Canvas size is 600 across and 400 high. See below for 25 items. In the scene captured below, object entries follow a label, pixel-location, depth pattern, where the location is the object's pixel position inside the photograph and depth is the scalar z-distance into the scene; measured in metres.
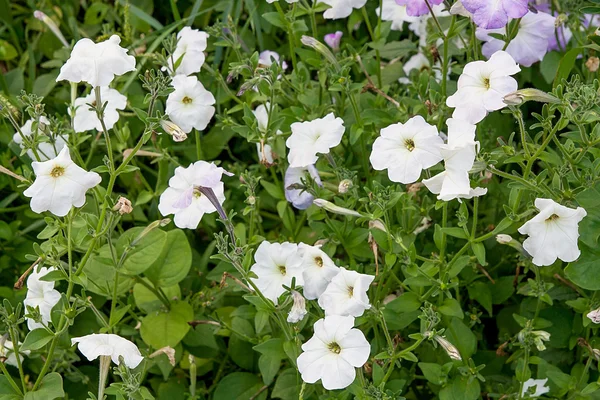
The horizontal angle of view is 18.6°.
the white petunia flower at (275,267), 1.44
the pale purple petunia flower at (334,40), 1.69
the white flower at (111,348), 1.37
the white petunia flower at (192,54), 1.56
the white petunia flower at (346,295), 1.37
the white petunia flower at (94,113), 1.55
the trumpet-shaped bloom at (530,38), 1.55
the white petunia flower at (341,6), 1.55
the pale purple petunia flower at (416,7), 1.49
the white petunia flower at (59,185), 1.38
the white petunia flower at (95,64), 1.40
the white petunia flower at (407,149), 1.38
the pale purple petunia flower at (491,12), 1.40
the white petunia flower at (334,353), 1.36
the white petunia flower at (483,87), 1.38
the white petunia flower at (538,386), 1.46
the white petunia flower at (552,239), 1.36
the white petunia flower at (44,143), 1.59
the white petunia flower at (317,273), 1.41
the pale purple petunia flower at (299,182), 1.50
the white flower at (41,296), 1.46
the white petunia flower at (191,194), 1.44
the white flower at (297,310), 1.39
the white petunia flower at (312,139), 1.47
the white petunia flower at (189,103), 1.54
